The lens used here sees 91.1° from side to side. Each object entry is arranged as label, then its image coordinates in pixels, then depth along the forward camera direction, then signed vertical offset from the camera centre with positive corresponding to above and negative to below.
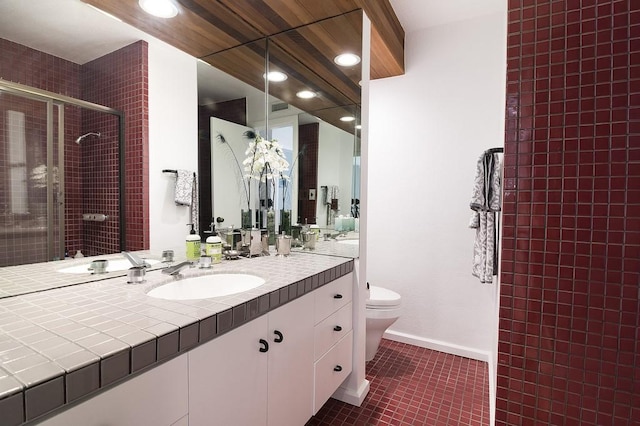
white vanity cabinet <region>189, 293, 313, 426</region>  0.89 -0.57
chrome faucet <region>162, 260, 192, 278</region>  1.34 -0.28
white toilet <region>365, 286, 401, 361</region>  2.16 -0.76
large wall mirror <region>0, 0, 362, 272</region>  1.01 +0.51
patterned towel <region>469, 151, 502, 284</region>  1.68 -0.01
